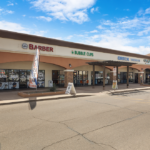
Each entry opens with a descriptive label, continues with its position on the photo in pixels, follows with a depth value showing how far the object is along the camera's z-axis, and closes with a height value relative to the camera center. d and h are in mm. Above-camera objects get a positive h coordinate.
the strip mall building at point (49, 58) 15016 +2399
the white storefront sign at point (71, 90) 14166 -1254
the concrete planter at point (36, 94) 12234 -1482
